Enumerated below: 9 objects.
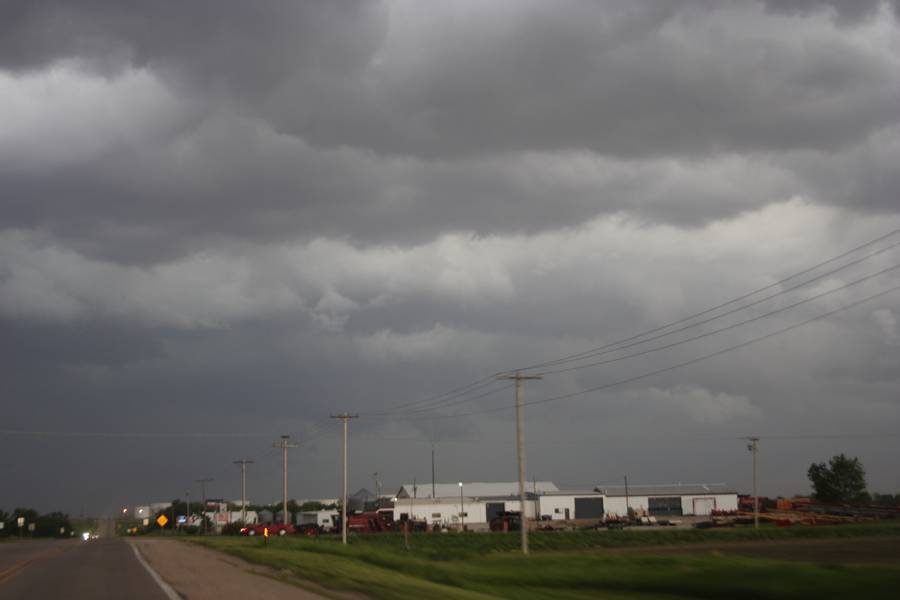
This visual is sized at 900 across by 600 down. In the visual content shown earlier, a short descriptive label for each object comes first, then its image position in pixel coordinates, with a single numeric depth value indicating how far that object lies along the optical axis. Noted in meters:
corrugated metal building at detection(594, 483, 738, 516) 159.75
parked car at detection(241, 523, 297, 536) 97.73
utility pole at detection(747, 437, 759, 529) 105.00
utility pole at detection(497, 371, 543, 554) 60.94
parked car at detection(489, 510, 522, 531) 104.38
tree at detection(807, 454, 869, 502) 178.50
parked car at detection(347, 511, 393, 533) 104.19
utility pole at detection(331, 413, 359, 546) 78.03
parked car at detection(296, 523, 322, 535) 102.06
